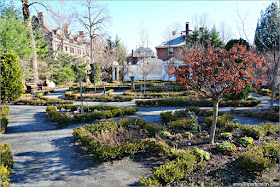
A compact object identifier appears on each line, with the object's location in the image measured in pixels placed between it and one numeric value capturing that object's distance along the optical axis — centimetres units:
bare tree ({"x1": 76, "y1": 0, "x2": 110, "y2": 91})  2393
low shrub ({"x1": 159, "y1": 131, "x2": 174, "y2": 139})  532
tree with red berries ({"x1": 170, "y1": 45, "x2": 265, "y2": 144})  454
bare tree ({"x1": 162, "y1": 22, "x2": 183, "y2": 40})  3719
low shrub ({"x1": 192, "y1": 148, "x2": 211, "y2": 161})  392
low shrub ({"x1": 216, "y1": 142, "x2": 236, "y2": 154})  433
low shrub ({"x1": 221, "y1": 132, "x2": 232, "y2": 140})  511
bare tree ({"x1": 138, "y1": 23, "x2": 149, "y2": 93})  1734
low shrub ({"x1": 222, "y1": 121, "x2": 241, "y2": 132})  567
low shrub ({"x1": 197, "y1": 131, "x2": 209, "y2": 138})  539
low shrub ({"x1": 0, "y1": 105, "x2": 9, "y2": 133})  624
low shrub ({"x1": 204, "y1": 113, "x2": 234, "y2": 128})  598
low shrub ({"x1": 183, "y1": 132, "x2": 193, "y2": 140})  520
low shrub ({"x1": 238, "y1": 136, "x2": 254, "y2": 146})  477
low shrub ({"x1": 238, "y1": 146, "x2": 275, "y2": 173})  350
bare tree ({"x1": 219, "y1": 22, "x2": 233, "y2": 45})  2351
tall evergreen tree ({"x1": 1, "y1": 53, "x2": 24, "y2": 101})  1086
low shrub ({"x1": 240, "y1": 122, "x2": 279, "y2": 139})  529
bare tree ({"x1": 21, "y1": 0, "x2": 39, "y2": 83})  1834
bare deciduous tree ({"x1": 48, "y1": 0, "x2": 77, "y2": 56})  1799
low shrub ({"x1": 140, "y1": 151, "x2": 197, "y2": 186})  321
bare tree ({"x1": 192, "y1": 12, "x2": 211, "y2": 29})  2455
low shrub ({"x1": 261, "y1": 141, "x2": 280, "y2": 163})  401
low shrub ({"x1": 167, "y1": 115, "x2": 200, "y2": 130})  599
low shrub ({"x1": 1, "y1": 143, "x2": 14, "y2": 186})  329
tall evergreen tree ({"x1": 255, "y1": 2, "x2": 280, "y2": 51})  782
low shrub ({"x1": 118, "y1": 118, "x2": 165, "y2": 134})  562
